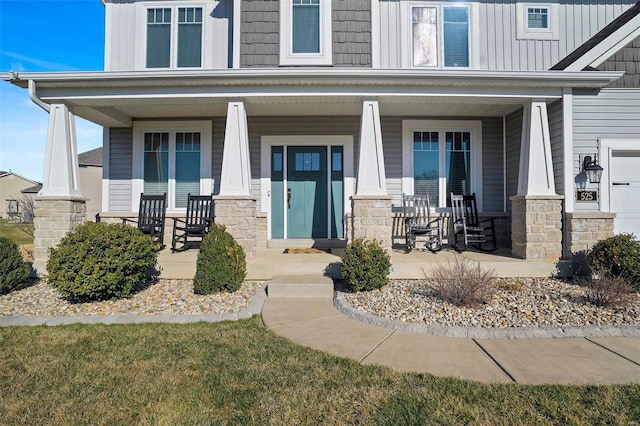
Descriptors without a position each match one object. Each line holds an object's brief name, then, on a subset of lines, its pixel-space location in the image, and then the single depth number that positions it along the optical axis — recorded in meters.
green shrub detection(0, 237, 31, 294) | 4.45
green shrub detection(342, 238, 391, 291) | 4.31
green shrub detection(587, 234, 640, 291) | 4.32
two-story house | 5.43
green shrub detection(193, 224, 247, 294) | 4.33
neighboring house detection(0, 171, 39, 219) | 28.28
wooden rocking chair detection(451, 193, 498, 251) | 6.48
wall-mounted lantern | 5.48
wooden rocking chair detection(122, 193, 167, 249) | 6.58
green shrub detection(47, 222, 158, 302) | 3.94
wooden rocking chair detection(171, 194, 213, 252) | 6.33
